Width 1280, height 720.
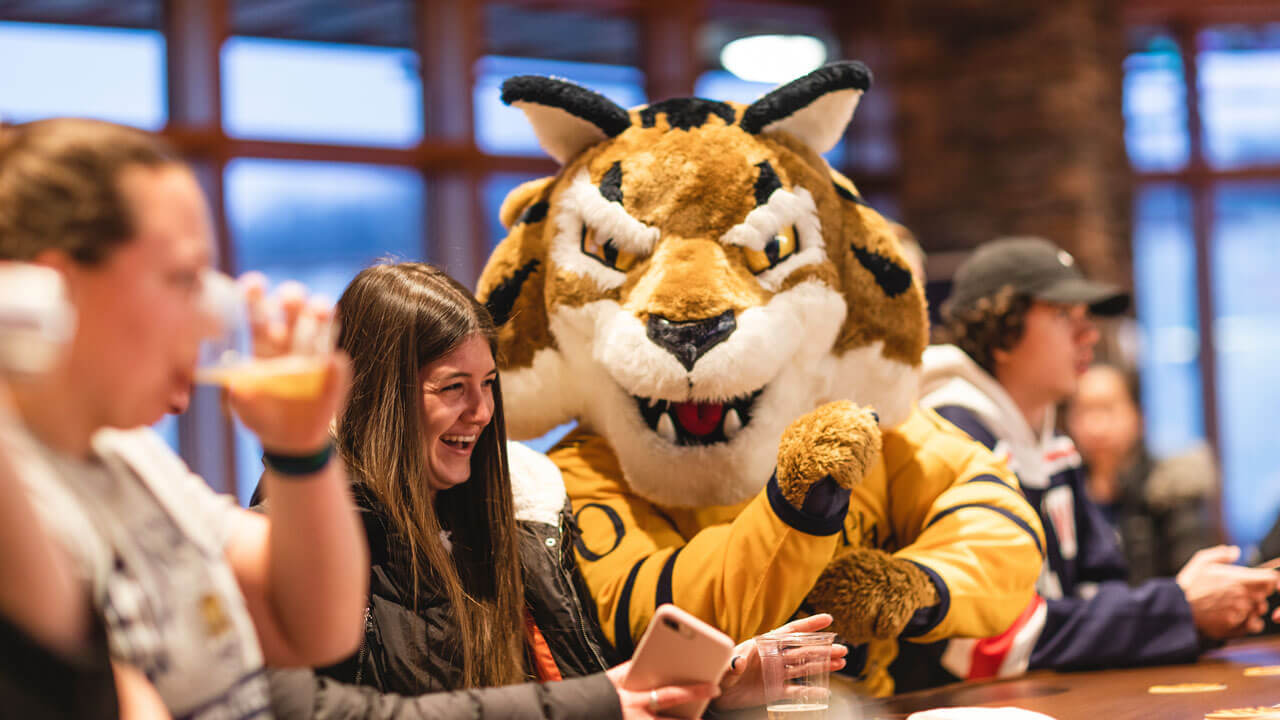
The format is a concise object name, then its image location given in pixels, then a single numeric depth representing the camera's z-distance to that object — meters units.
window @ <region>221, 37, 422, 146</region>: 5.39
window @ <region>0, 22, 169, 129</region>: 4.91
